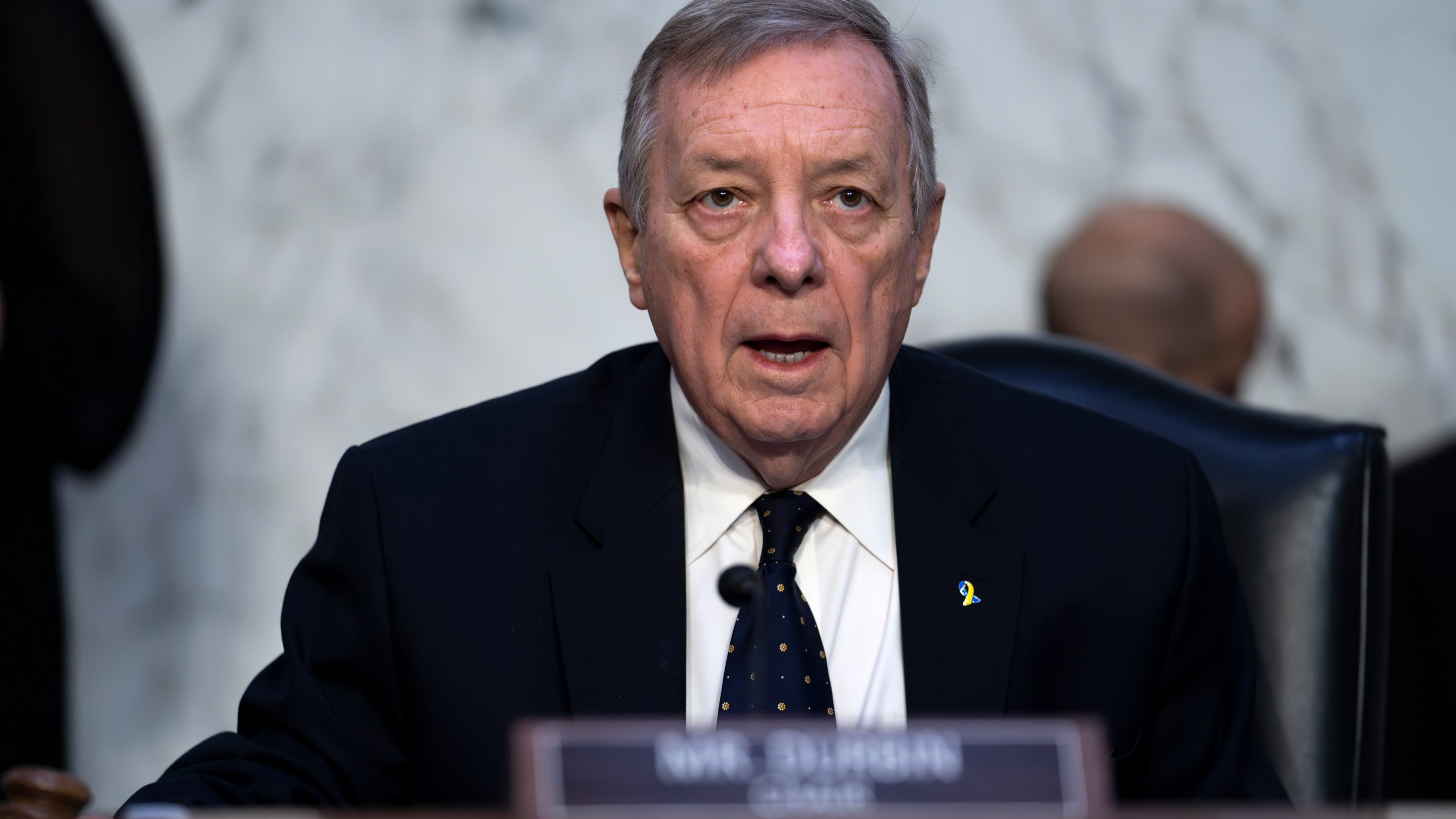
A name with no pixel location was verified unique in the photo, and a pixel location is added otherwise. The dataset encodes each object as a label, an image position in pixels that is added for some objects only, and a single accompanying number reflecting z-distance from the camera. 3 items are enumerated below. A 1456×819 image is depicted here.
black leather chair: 3.68
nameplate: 3.28
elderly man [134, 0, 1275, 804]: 3.60
